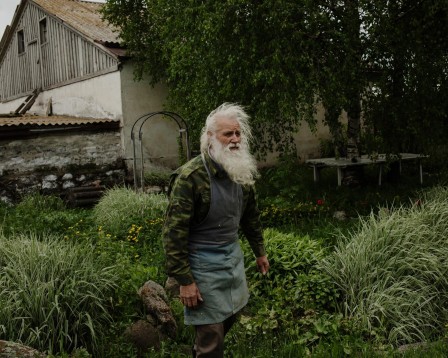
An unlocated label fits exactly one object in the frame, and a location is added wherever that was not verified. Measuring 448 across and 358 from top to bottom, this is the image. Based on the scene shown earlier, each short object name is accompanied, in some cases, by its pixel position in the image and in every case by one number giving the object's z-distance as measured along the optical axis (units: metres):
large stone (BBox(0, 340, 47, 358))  3.55
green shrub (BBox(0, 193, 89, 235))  9.10
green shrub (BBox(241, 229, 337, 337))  4.84
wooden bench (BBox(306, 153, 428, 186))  12.07
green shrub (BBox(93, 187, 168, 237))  8.61
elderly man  3.28
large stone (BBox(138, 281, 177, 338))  4.68
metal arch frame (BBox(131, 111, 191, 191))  12.28
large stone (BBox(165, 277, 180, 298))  5.50
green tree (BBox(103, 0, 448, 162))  9.39
